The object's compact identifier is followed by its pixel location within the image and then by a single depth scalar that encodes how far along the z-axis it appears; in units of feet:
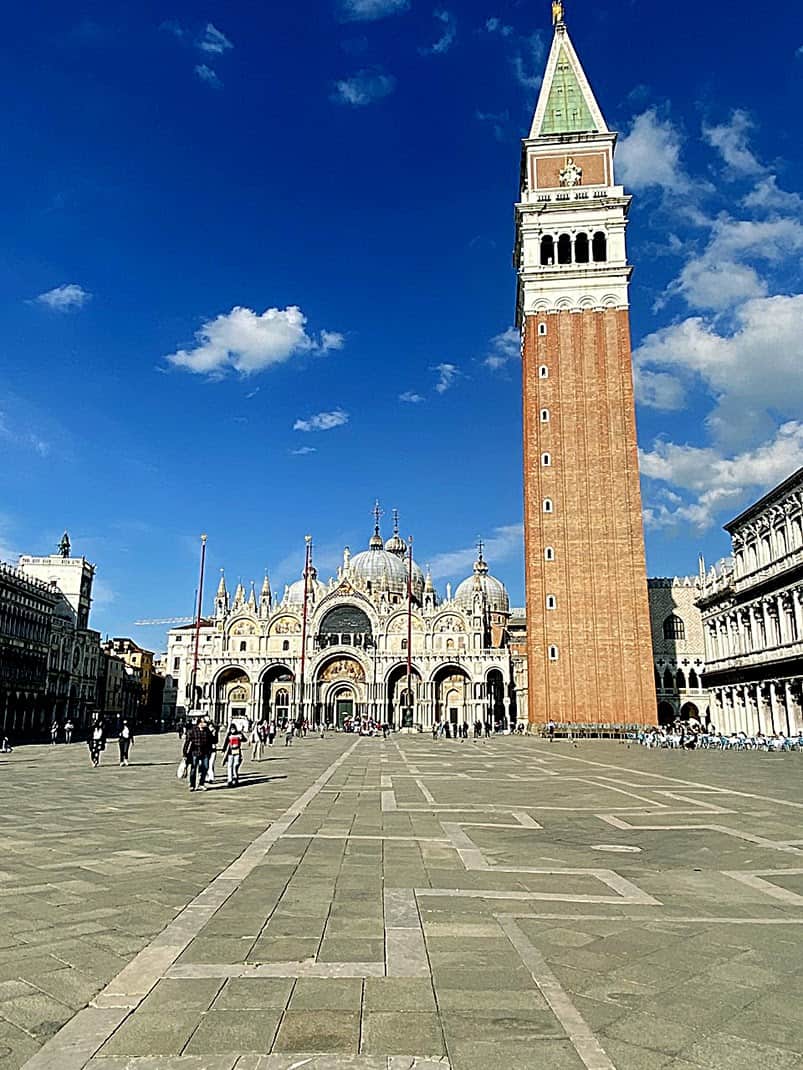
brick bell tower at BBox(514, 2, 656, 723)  169.68
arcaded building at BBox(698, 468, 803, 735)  138.62
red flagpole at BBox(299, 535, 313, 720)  204.27
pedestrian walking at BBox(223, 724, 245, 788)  58.75
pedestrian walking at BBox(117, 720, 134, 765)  81.97
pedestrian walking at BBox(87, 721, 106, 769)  79.15
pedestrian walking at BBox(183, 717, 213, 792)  55.26
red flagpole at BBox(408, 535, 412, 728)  205.01
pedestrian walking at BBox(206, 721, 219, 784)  59.71
